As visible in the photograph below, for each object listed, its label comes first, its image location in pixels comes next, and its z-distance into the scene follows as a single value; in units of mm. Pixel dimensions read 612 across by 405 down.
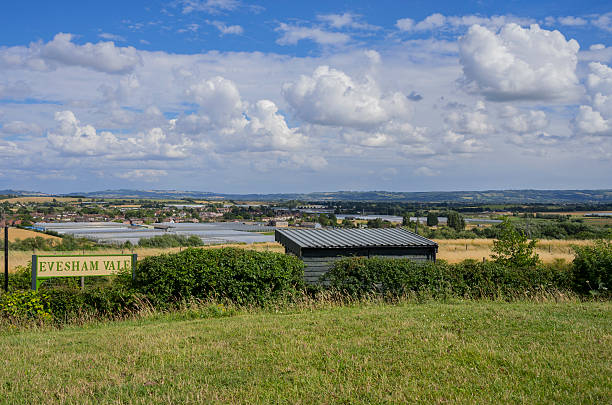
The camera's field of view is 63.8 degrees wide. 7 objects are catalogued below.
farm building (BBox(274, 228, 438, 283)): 14344
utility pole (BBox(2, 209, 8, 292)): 10484
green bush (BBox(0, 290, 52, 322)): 9867
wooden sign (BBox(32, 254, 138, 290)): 11094
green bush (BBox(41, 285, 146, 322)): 10211
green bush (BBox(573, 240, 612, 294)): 12039
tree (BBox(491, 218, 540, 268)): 15766
